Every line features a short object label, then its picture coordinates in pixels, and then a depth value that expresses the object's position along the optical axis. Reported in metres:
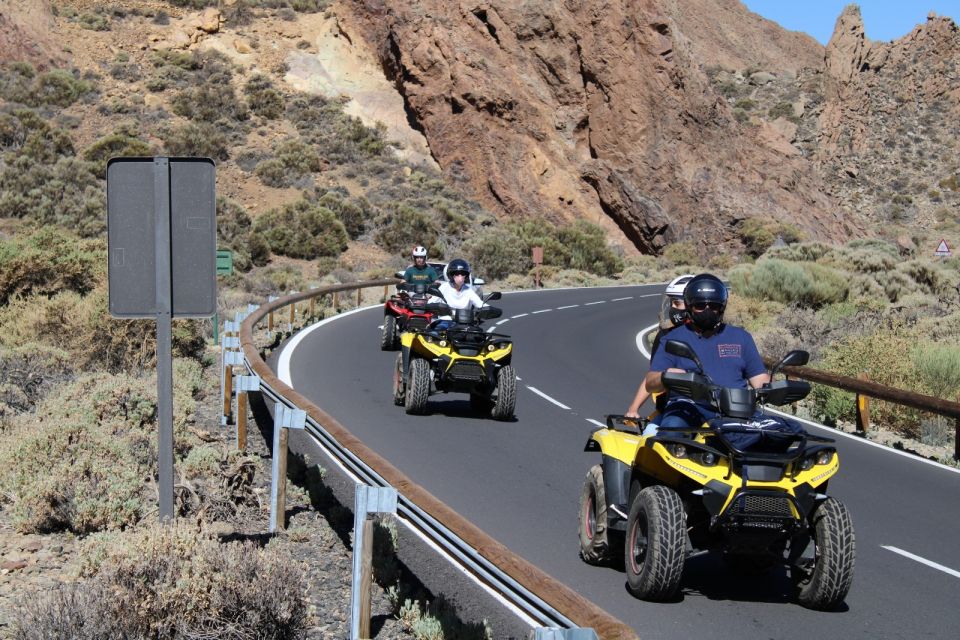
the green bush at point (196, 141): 53.78
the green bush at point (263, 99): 61.44
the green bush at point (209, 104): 59.38
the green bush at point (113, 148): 50.69
